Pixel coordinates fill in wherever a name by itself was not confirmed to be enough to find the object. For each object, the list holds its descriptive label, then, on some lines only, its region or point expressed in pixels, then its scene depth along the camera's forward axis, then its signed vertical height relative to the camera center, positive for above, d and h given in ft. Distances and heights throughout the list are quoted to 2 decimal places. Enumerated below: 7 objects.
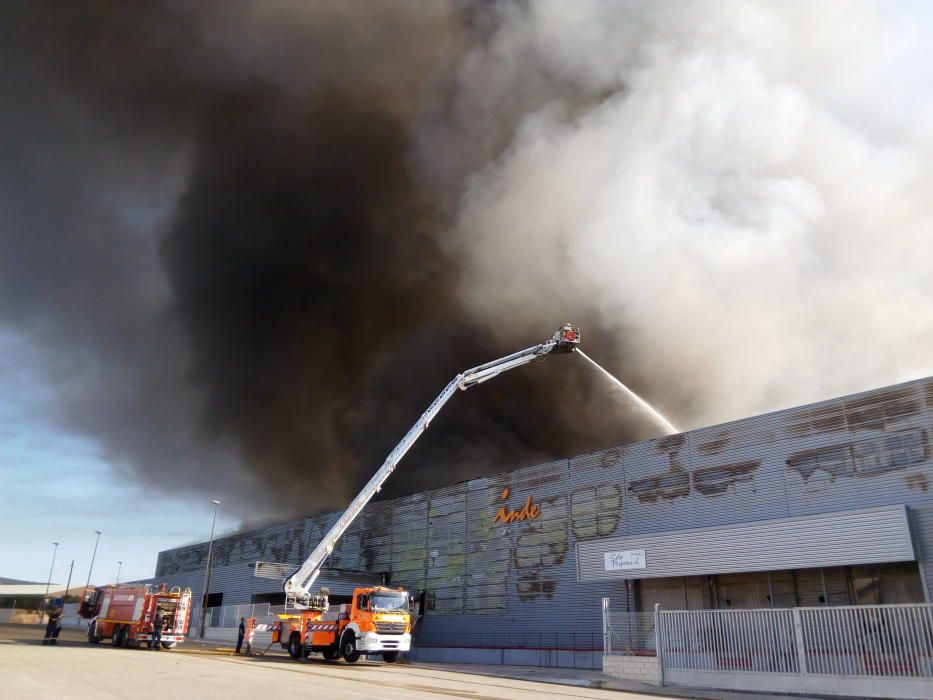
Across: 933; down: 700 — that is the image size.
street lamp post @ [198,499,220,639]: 145.38 +1.50
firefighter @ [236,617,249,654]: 98.78 -5.14
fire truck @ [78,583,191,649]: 98.48 -2.70
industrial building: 71.87 +9.90
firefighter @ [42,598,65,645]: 98.78 -4.72
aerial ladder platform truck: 79.71 -1.98
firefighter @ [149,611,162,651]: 97.50 -4.92
